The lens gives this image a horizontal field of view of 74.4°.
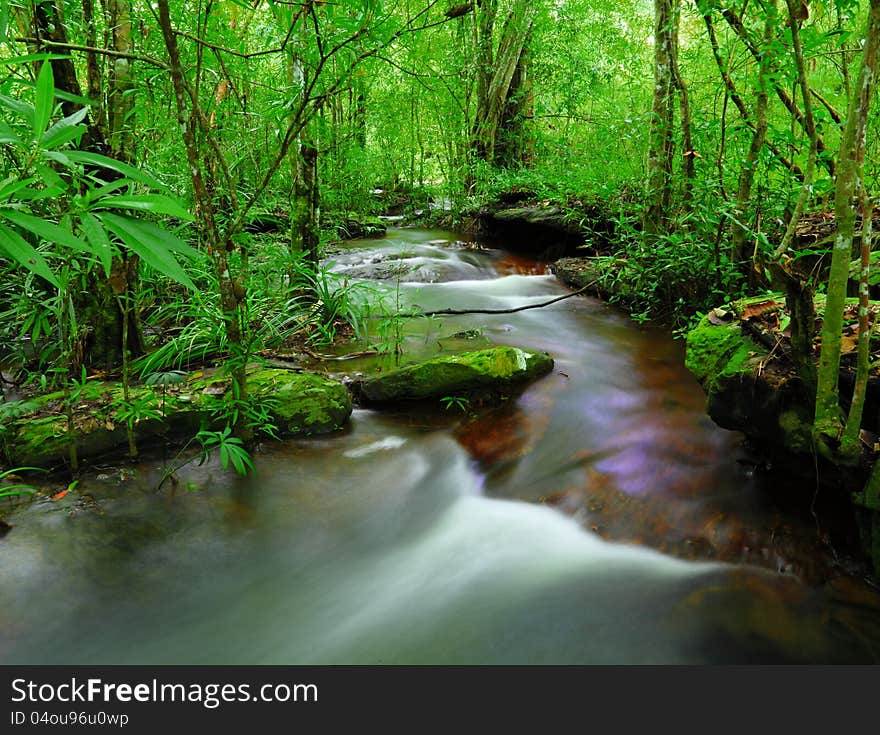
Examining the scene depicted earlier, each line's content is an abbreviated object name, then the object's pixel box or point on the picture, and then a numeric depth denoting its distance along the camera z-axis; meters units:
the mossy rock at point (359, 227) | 9.90
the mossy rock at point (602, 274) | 5.33
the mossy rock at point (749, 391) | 2.38
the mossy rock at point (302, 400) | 3.28
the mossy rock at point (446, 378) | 3.72
